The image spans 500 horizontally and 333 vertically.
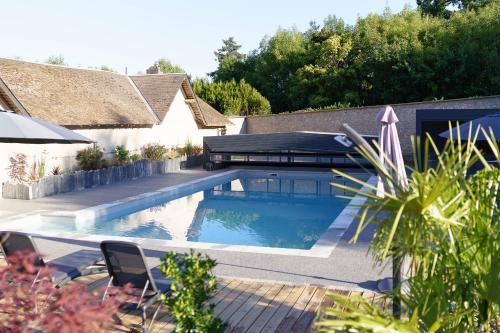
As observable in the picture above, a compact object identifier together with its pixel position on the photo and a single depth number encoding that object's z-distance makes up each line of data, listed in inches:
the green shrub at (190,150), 1067.9
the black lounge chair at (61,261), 245.4
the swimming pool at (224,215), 507.8
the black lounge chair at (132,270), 217.8
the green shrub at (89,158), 769.7
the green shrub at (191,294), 177.2
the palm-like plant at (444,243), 103.6
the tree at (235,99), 1501.0
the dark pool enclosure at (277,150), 922.1
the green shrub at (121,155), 846.5
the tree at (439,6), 1636.3
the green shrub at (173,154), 1010.1
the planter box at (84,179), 617.0
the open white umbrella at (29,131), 265.9
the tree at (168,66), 3128.9
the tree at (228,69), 1847.9
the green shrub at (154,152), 946.7
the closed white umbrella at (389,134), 258.3
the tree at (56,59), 2876.5
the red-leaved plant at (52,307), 87.6
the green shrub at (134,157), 892.7
